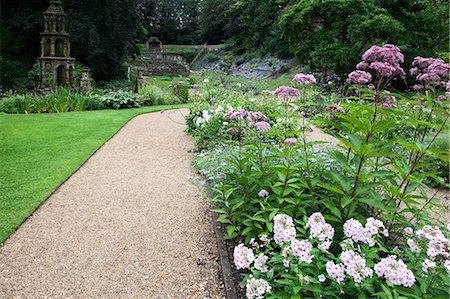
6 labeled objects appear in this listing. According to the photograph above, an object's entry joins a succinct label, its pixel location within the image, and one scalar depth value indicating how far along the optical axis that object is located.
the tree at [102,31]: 16.45
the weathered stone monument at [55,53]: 12.87
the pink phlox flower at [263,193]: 2.62
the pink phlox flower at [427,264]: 1.67
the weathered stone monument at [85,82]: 14.27
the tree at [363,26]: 11.96
